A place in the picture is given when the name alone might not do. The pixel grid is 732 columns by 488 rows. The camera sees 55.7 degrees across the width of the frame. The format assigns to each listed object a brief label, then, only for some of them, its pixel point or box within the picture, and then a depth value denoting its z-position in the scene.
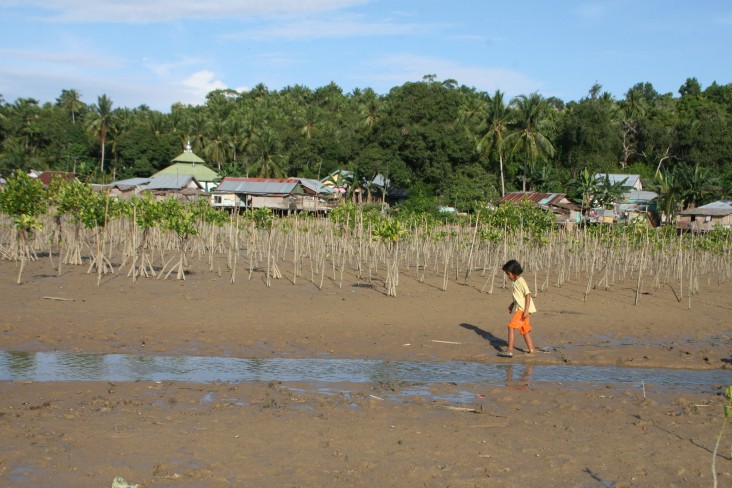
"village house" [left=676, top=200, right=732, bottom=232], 40.69
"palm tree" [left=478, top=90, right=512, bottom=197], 47.00
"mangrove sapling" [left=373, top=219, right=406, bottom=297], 14.64
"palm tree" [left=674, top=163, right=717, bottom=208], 45.22
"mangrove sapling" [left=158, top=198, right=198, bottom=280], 15.88
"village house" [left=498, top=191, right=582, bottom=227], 41.81
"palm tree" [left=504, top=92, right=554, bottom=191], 45.94
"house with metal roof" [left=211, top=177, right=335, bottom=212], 47.34
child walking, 9.48
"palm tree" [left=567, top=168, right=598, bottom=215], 41.19
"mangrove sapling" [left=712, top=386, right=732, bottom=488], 4.21
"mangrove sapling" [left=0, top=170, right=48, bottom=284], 15.84
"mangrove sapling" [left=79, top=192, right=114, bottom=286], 17.11
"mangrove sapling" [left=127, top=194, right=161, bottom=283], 15.70
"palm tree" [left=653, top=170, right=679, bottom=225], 44.34
